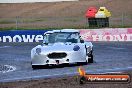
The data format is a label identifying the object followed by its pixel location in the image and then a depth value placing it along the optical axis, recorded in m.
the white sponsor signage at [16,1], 74.81
